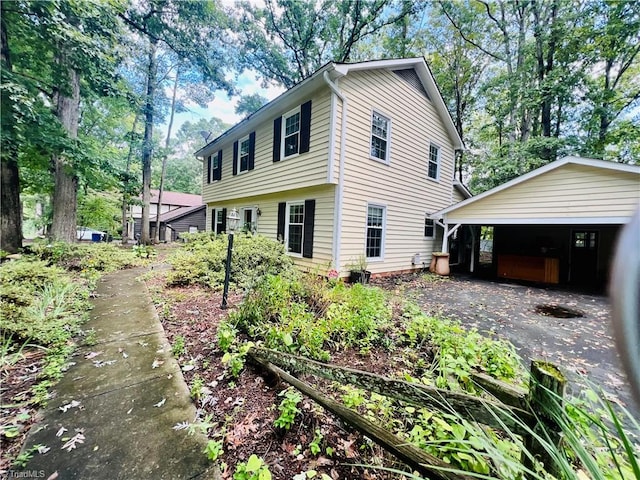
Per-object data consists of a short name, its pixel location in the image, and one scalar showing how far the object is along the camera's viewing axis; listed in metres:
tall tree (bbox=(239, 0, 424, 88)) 13.03
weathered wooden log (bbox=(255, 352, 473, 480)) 1.37
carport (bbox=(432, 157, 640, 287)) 6.76
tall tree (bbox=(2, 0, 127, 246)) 6.23
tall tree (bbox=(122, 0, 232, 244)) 10.91
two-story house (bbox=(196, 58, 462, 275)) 7.30
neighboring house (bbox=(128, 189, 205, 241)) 23.34
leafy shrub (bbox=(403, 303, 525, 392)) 2.46
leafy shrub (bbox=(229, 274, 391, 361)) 3.07
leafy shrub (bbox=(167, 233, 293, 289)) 6.08
